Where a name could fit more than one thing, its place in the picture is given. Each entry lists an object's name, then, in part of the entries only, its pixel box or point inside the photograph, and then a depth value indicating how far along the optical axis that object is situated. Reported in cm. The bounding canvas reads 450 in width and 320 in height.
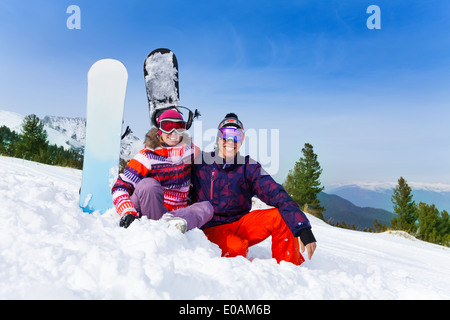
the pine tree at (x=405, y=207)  2686
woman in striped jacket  275
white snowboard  391
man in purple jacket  293
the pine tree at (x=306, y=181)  2470
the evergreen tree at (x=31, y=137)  2467
